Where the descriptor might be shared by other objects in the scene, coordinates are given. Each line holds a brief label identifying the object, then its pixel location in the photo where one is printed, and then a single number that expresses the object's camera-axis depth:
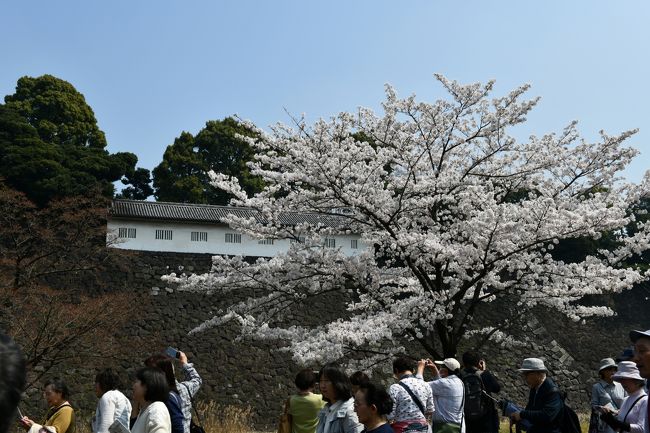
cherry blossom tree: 10.06
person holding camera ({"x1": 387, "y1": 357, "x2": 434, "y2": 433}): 5.25
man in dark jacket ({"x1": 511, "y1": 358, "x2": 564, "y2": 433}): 5.26
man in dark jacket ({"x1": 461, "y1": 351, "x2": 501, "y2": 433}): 7.07
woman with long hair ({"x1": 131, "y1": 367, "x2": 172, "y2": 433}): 4.28
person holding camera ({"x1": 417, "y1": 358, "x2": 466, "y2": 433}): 6.45
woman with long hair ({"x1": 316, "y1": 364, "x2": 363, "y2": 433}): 4.86
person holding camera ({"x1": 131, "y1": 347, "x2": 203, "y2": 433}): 4.95
